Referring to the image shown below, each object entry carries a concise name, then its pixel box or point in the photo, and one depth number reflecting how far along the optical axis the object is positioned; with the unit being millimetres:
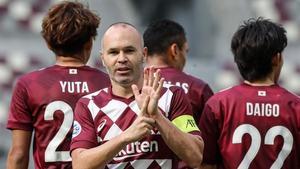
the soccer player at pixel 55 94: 14320
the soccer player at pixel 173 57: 16219
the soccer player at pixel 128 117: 12625
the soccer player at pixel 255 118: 13453
